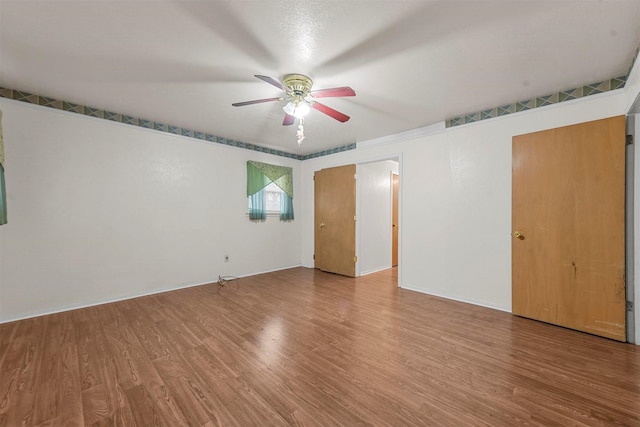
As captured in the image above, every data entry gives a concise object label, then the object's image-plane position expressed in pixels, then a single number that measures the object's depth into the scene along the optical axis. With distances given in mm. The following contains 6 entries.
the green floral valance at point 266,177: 4590
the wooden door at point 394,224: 5395
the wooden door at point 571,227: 2275
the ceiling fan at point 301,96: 2153
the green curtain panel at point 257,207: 4641
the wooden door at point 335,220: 4570
